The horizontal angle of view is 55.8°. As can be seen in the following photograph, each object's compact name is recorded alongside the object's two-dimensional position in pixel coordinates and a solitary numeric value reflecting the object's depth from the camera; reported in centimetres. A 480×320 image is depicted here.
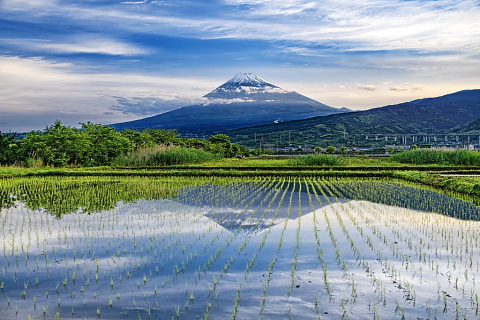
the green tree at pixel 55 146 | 2103
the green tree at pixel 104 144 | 2367
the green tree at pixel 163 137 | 2941
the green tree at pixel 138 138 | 2597
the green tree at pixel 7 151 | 2111
